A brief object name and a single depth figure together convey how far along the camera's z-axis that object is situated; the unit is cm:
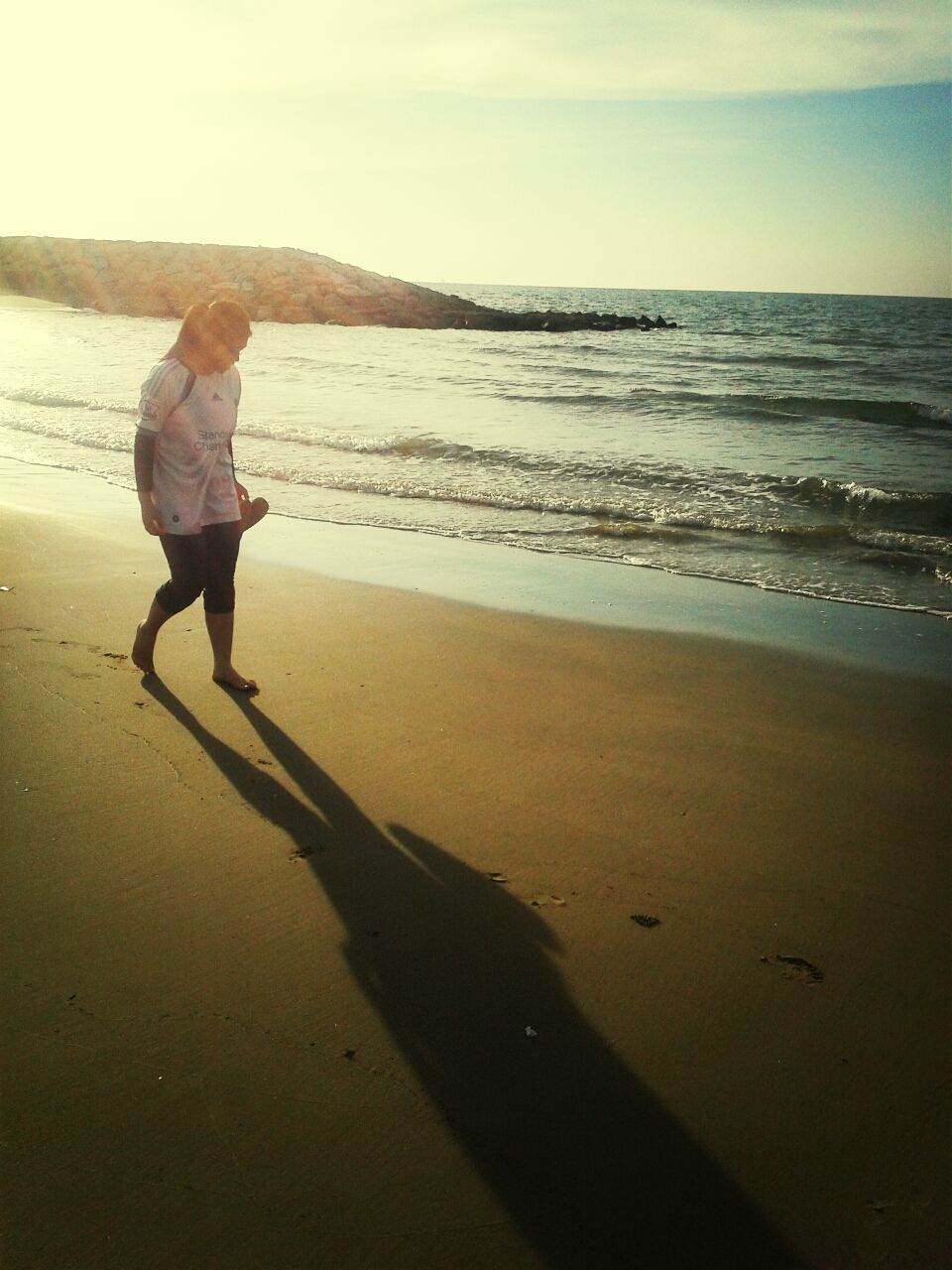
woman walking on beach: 454
